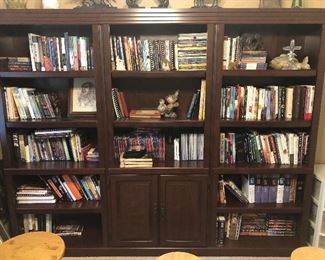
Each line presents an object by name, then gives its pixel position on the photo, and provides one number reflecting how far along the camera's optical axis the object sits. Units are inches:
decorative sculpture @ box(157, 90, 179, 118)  83.1
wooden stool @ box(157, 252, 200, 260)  59.9
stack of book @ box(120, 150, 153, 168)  80.8
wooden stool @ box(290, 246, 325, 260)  62.3
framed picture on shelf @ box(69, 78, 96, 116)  85.0
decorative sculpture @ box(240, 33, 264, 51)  80.1
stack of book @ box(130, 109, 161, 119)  82.4
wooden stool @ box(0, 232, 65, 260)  61.7
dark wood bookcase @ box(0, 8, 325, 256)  72.2
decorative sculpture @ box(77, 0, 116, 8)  76.5
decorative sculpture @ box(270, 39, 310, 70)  77.4
